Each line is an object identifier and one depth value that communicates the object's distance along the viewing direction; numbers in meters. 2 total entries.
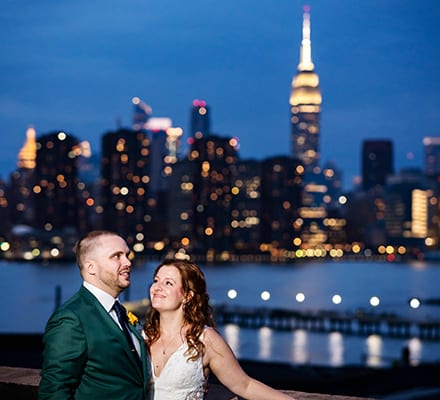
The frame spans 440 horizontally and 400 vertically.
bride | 4.25
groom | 3.77
